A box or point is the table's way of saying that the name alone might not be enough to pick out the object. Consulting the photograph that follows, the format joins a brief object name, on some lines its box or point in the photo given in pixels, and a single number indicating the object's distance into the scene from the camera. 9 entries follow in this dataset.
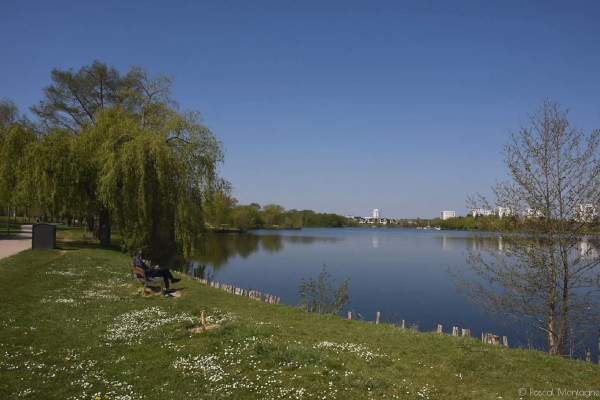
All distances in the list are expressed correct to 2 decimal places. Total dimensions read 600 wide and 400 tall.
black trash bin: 25.41
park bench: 15.69
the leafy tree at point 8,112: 47.88
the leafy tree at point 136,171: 25.30
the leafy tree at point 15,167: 26.64
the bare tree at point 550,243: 12.56
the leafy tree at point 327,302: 18.69
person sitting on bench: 16.02
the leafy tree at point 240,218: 100.43
